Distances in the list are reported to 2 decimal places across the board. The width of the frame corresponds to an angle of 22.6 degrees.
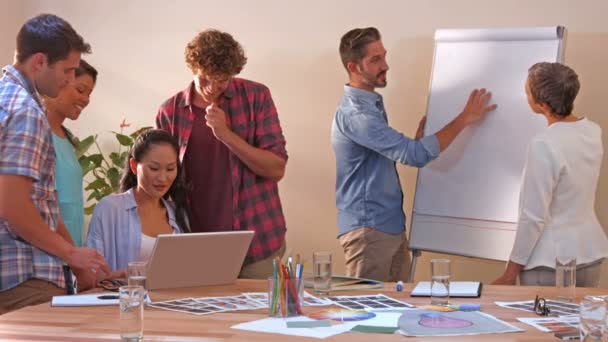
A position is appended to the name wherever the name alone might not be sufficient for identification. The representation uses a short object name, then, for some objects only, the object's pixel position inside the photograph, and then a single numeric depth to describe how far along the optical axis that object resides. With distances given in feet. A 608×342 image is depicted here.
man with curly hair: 21.38
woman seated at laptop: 18.65
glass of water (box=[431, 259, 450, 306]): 14.70
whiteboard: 23.06
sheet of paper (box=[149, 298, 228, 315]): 14.46
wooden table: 12.39
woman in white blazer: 19.37
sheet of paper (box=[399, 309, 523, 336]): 12.60
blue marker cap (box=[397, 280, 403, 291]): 16.55
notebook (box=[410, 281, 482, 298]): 15.84
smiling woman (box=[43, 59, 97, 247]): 19.50
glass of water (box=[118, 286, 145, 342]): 12.00
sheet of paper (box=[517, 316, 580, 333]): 12.93
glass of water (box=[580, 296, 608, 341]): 11.05
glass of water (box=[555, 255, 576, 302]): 15.14
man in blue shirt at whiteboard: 22.96
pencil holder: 14.06
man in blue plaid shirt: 14.76
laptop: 16.18
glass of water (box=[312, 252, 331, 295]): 16.24
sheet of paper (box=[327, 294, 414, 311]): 14.70
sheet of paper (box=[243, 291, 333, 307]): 15.21
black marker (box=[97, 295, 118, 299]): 15.50
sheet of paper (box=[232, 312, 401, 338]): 12.68
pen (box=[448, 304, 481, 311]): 14.53
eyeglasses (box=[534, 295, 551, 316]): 14.09
